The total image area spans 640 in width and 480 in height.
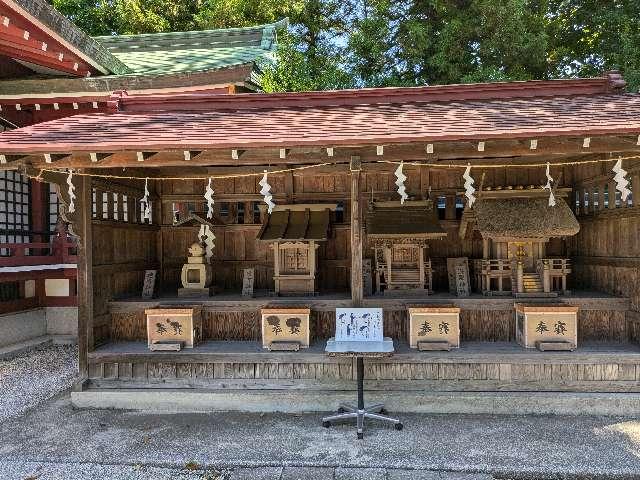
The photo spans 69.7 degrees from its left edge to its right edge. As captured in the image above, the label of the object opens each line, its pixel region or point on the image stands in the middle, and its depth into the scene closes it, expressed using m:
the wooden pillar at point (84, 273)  6.28
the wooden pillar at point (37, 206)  10.09
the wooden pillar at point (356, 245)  6.12
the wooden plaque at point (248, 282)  7.34
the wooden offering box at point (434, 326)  6.12
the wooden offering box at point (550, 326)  5.99
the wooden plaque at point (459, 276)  6.96
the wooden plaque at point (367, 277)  7.38
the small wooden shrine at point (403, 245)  6.77
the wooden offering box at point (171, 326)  6.37
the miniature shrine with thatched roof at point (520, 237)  6.55
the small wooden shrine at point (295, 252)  7.07
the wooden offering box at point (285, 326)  6.26
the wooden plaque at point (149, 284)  7.23
